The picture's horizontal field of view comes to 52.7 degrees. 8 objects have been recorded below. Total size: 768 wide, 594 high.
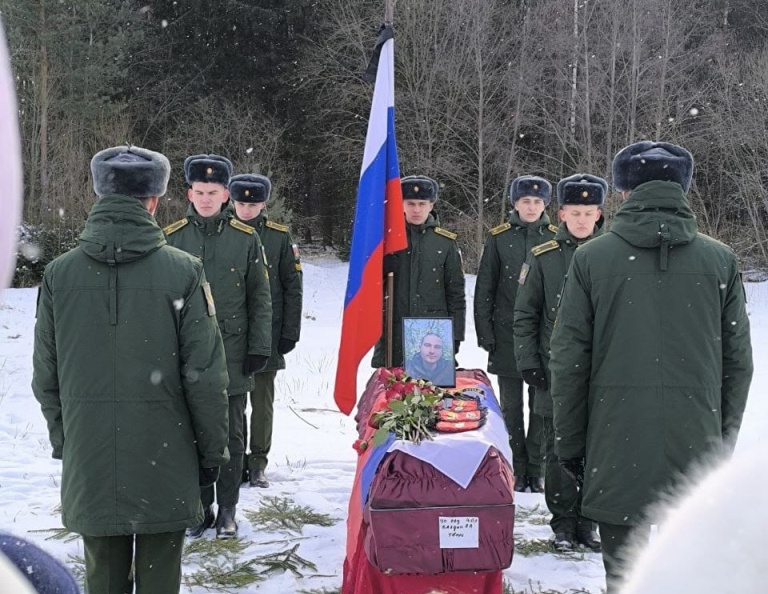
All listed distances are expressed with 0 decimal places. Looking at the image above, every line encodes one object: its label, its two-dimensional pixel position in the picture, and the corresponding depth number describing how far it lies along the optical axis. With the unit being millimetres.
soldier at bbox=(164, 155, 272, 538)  4496
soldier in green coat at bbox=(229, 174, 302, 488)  5434
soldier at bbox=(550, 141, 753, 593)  2871
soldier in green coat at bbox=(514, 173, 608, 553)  4348
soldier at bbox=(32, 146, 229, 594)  2803
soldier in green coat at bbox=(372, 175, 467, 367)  5430
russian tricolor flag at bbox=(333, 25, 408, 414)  4805
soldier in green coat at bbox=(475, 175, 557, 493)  5363
